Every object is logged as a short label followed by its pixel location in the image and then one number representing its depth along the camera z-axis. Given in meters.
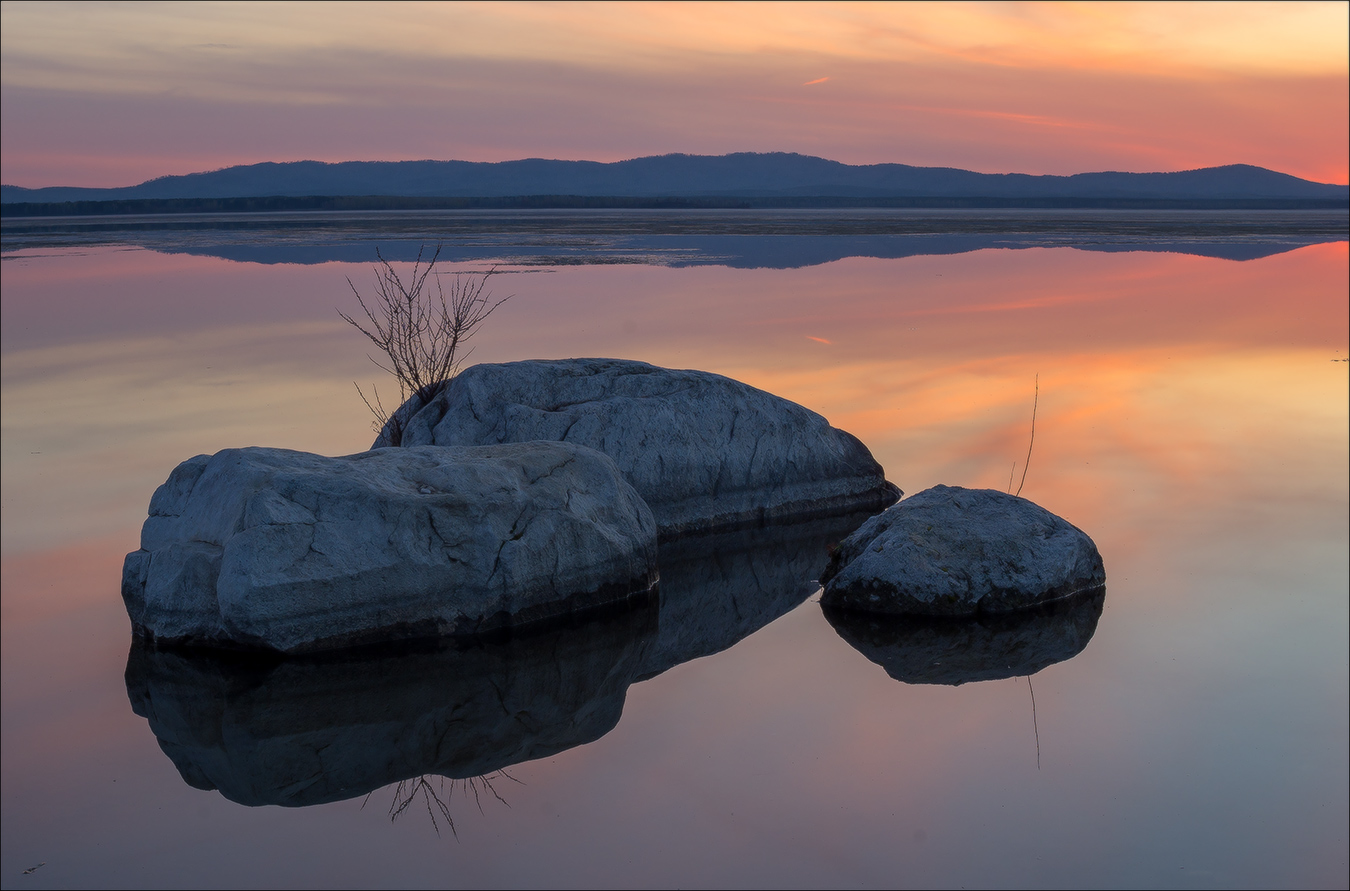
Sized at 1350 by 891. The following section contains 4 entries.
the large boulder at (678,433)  10.56
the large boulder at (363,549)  7.67
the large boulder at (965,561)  8.70
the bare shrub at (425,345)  12.39
